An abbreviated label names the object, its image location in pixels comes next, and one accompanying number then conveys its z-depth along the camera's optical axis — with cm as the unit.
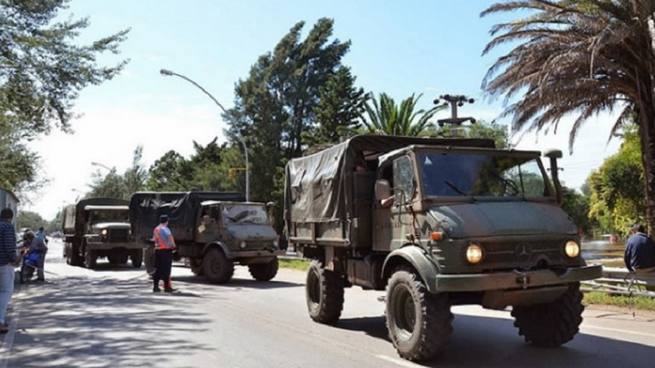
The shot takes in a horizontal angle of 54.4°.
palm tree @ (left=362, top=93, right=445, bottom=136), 3875
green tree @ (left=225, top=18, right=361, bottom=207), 5475
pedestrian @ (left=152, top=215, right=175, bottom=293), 1523
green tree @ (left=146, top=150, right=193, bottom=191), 7707
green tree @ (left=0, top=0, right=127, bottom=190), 1866
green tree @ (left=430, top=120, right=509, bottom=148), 6144
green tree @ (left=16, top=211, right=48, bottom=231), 11650
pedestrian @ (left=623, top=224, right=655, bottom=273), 1164
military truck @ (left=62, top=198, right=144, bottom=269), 2519
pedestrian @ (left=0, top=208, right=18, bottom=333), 920
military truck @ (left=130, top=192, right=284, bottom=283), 1772
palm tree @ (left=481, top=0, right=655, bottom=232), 1531
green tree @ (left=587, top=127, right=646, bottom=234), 4134
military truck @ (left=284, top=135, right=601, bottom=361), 685
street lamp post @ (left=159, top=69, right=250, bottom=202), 2728
